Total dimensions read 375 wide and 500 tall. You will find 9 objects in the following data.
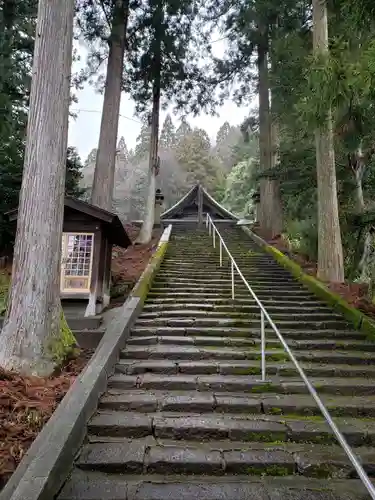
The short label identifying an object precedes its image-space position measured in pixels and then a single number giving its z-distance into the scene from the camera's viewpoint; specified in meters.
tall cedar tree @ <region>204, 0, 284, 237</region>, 13.88
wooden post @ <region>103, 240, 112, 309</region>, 8.94
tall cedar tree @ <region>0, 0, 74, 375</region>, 4.53
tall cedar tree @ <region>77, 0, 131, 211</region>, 11.58
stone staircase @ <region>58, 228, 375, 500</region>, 2.84
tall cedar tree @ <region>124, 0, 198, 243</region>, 12.80
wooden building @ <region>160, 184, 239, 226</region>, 22.70
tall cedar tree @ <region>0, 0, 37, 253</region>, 8.94
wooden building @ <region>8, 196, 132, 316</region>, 8.15
